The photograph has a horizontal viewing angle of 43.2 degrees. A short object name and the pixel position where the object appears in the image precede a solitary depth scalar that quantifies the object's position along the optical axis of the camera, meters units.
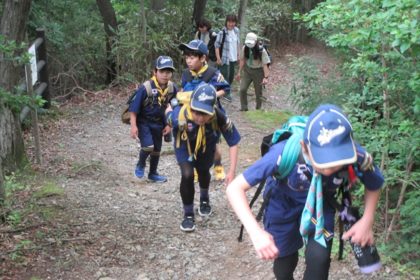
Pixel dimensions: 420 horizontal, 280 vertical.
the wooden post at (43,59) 8.72
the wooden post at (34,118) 6.61
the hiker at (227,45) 11.73
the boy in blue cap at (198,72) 5.53
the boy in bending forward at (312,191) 2.44
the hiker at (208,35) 11.89
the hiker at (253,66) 10.33
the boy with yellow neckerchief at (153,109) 5.92
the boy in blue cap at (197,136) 4.38
